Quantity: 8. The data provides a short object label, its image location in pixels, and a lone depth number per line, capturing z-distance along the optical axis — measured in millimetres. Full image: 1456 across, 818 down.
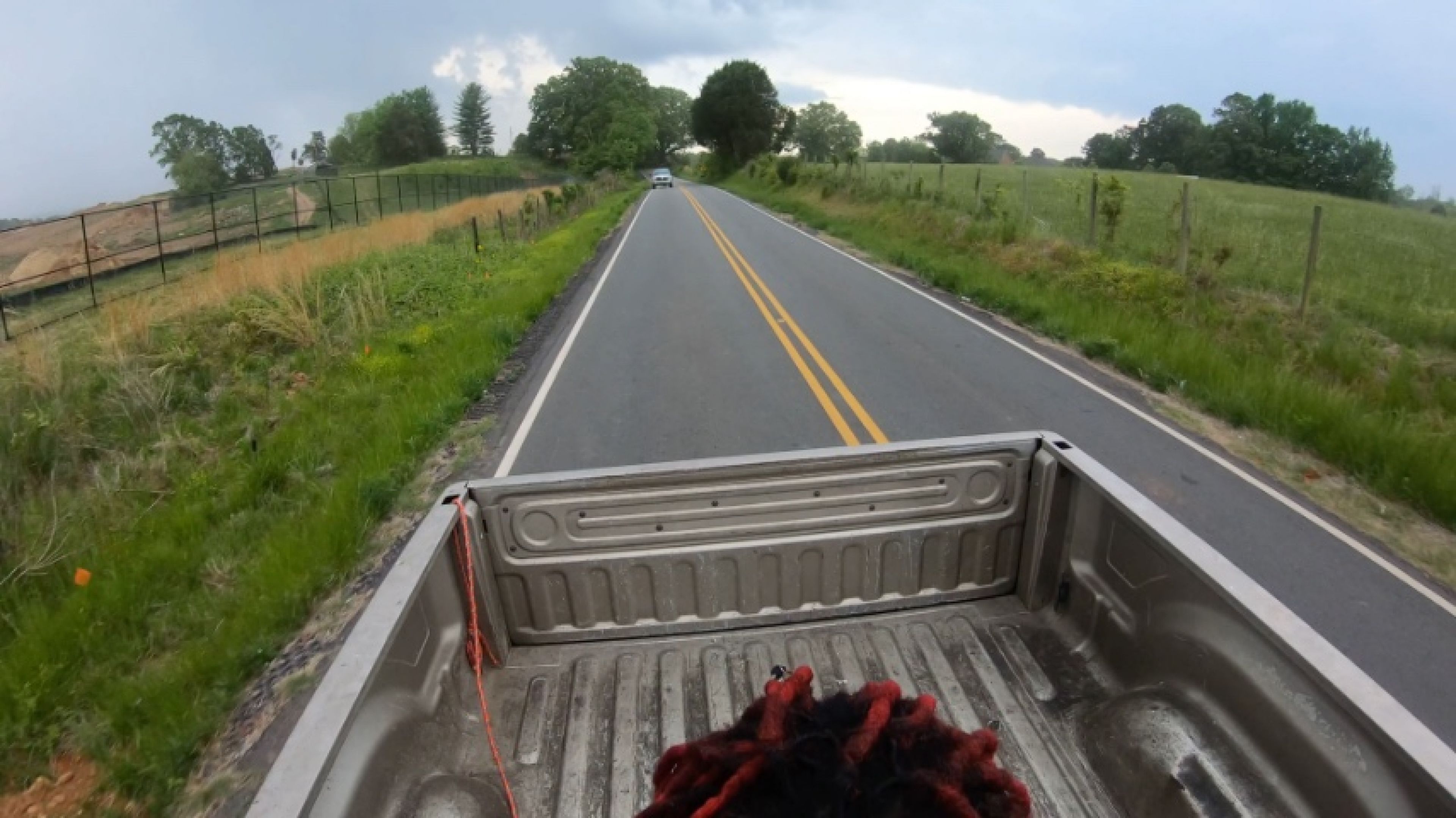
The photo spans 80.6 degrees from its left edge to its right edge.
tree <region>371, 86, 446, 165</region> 112500
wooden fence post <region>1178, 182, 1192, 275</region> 12742
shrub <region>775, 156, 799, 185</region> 47625
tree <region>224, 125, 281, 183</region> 65125
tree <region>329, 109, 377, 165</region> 123125
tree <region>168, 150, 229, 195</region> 54156
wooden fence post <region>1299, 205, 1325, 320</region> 10539
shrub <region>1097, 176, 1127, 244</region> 15688
